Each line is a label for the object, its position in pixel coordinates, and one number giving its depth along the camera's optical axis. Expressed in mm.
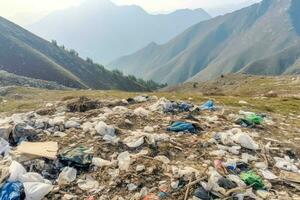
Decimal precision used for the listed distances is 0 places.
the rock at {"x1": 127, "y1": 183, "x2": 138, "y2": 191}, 5177
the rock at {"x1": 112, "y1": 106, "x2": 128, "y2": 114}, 8211
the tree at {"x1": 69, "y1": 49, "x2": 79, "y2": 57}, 90607
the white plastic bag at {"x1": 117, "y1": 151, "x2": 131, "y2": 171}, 5603
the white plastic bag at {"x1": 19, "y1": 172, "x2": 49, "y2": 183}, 5257
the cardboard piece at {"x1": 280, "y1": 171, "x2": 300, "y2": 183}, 5685
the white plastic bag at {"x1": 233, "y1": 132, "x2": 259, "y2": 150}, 6637
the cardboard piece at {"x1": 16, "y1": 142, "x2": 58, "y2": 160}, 5838
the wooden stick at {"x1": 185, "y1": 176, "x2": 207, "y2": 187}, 5098
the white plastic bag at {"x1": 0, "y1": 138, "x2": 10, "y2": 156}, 6210
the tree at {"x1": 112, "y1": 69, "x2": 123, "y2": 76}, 88560
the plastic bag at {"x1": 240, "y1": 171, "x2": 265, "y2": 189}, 5381
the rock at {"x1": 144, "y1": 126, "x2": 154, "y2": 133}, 7164
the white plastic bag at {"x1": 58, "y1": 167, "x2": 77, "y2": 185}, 5403
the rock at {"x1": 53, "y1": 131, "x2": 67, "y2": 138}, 6845
